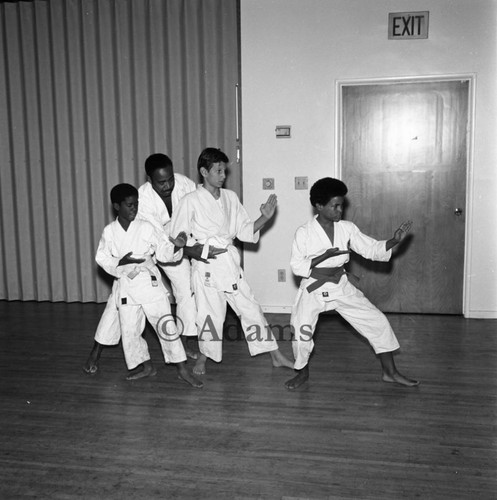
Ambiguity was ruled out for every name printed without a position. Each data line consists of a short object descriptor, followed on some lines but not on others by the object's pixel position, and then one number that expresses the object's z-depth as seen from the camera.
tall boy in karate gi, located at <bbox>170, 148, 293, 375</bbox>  3.82
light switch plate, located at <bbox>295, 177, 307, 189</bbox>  5.39
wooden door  5.20
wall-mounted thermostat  5.36
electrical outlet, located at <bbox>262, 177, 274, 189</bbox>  5.45
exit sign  5.07
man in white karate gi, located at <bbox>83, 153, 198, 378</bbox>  4.03
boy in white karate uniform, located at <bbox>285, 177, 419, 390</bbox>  3.48
